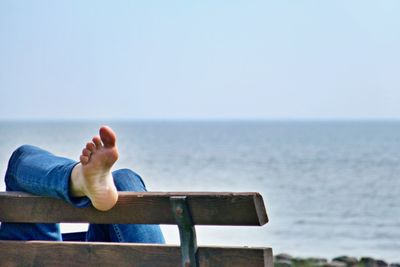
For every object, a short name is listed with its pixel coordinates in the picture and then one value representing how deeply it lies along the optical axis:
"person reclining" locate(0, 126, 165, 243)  4.80
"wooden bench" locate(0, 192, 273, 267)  4.64
